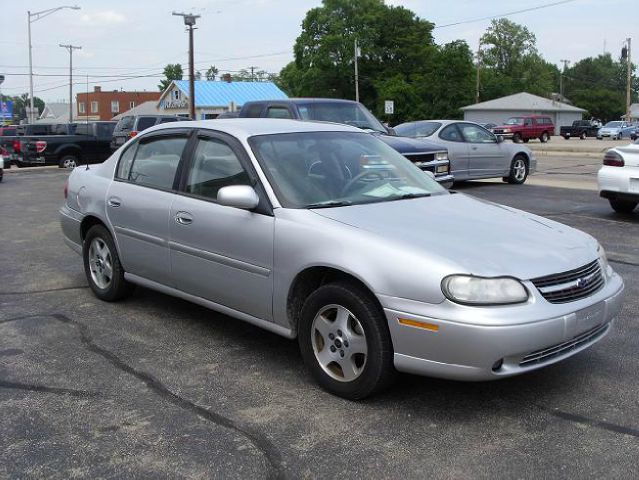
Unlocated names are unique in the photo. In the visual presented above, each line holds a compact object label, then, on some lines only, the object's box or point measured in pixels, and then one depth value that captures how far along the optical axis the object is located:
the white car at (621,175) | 9.97
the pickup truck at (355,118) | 11.98
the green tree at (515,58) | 113.50
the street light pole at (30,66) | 47.22
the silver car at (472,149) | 14.84
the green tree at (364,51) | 77.81
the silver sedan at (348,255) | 3.61
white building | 81.25
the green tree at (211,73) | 133.25
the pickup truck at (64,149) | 23.12
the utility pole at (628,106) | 66.94
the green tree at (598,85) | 106.44
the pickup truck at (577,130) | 60.03
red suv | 48.02
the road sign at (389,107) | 46.84
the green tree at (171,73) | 124.91
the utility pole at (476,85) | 82.50
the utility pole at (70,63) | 68.06
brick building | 106.88
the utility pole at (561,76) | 116.45
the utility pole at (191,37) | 43.88
